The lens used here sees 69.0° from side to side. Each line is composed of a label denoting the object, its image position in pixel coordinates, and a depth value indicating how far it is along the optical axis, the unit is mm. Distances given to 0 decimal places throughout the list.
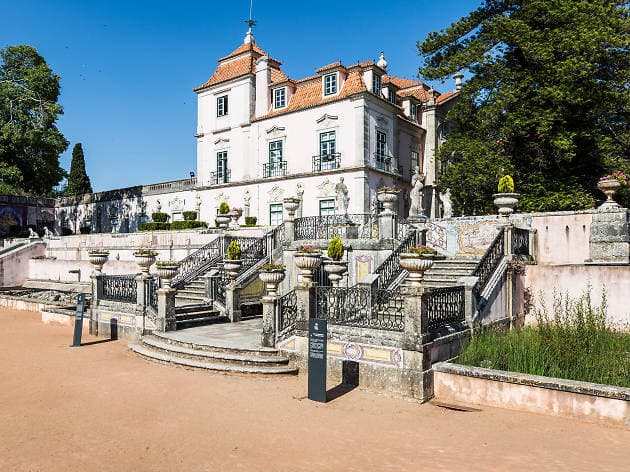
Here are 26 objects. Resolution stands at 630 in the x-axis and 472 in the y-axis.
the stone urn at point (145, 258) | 13211
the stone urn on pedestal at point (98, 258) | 14562
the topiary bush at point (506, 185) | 14133
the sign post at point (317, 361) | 8281
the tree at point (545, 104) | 18500
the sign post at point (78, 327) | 13117
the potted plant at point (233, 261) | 15203
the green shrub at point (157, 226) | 27531
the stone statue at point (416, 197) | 18094
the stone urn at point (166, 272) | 12711
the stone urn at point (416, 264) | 8445
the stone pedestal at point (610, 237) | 11789
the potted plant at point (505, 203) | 13406
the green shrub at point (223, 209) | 23062
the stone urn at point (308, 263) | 10148
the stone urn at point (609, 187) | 11959
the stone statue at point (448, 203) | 21959
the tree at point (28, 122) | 33438
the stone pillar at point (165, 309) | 12602
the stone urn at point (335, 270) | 12313
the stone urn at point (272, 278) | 10664
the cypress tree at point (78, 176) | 52062
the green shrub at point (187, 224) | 26750
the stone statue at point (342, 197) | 23766
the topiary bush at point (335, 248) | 14305
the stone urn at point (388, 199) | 14789
